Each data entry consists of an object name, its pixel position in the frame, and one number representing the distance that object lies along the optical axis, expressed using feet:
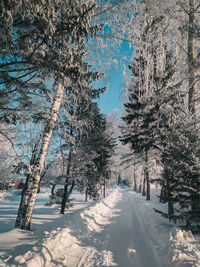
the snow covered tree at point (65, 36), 8.33
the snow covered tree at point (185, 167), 15.26
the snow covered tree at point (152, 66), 12.38
